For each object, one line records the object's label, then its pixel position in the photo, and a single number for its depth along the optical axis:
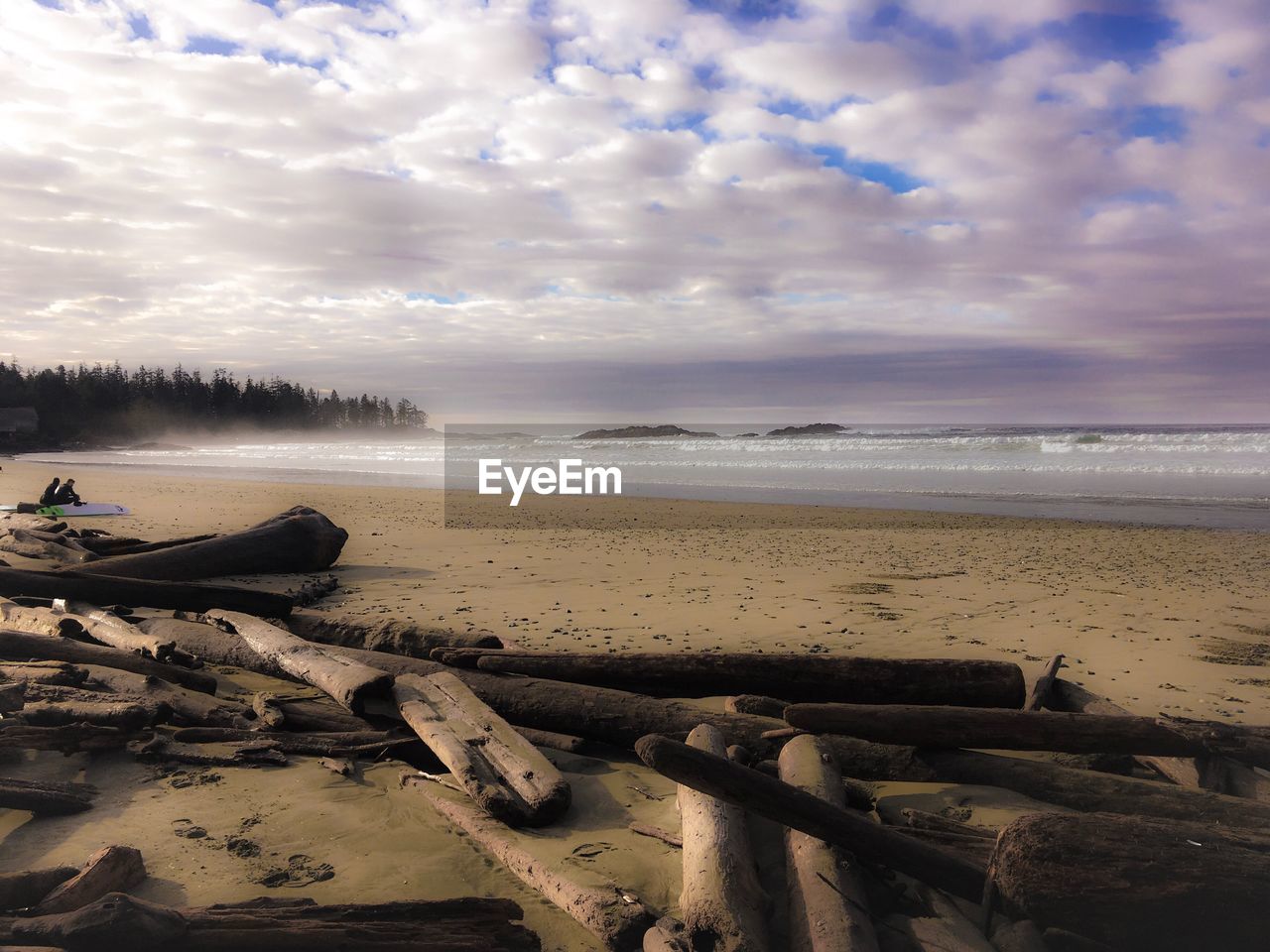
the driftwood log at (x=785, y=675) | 4.65
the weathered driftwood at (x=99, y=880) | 2.79
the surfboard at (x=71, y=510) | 14.09
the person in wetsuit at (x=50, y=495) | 15.09
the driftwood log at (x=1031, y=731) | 3.93
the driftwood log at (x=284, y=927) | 2.50
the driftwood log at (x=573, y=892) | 2.84
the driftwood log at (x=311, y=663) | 4.89
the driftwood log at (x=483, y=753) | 3.75
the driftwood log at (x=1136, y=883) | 2.62
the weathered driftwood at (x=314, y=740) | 4.64
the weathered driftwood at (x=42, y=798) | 3.71
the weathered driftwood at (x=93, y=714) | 4.56
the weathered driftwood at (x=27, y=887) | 2.84
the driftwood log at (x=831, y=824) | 2.95
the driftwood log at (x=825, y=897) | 2.56
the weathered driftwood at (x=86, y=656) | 5.47
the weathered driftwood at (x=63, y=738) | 4.32
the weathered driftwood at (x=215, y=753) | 4.45
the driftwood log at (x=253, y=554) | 9.29
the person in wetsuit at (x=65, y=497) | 15.63
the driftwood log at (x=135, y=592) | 6.97
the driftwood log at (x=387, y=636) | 5.89
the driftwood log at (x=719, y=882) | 2.64
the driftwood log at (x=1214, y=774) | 3.72
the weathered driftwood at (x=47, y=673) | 5.16
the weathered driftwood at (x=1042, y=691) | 4.94
